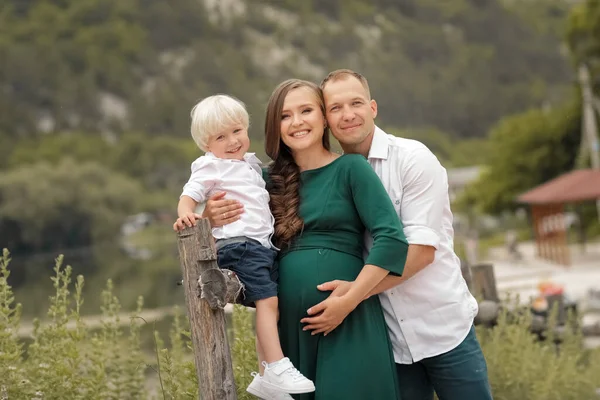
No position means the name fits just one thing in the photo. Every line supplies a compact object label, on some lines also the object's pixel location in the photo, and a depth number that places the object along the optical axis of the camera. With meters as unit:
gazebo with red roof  25.62
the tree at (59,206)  88.88
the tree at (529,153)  42.09
